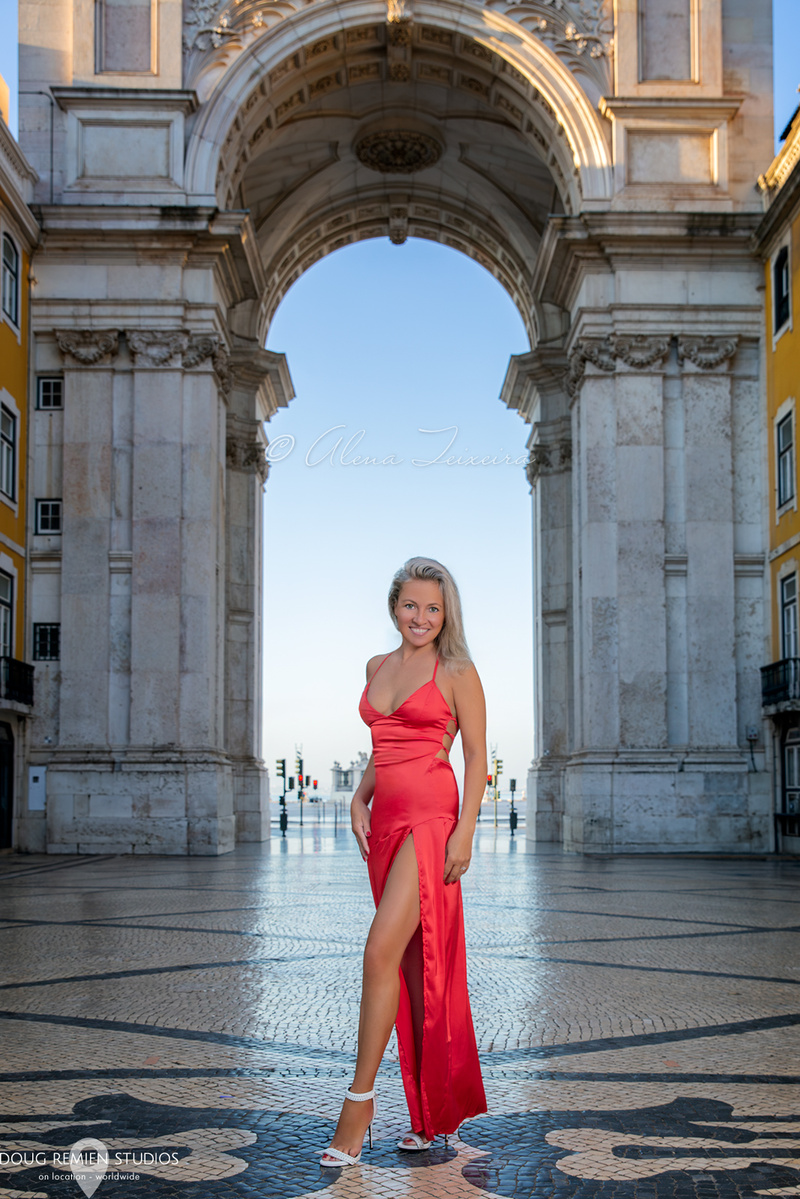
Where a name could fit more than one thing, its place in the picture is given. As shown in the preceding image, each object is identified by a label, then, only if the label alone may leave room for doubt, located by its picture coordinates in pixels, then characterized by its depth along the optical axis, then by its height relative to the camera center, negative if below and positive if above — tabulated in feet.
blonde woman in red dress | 13.17 -1.45
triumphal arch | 78.59 +23.96
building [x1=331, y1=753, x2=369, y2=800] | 243.83 -9.87
